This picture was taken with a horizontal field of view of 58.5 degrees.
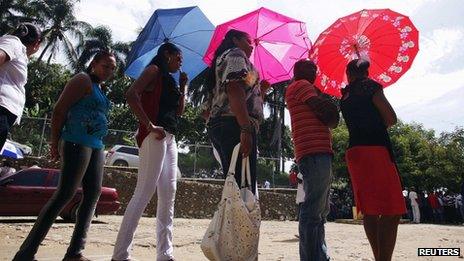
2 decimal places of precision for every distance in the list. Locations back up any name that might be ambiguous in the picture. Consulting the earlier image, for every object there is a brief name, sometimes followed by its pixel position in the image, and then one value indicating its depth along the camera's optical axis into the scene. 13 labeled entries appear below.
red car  9.70
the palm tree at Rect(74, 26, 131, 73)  37.62
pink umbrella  4.98
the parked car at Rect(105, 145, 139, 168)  17.36
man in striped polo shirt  2.96
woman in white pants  2.94
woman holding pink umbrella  2.74
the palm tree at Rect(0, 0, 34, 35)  31.30
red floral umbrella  4.74
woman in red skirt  3.07
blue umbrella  4.79
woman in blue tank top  2.82
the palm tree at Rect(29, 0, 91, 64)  34.66
